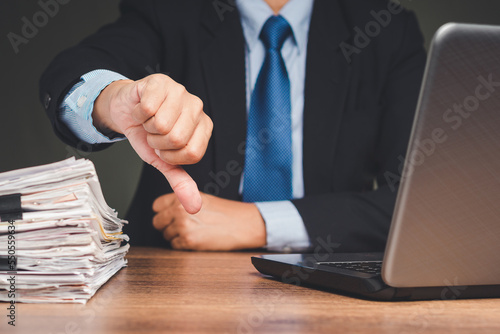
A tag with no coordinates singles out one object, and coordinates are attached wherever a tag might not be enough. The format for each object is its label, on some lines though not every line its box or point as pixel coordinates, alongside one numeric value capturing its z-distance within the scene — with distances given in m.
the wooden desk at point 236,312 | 0.45
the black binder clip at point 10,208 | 0.57
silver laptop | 0.48
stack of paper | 0.56
